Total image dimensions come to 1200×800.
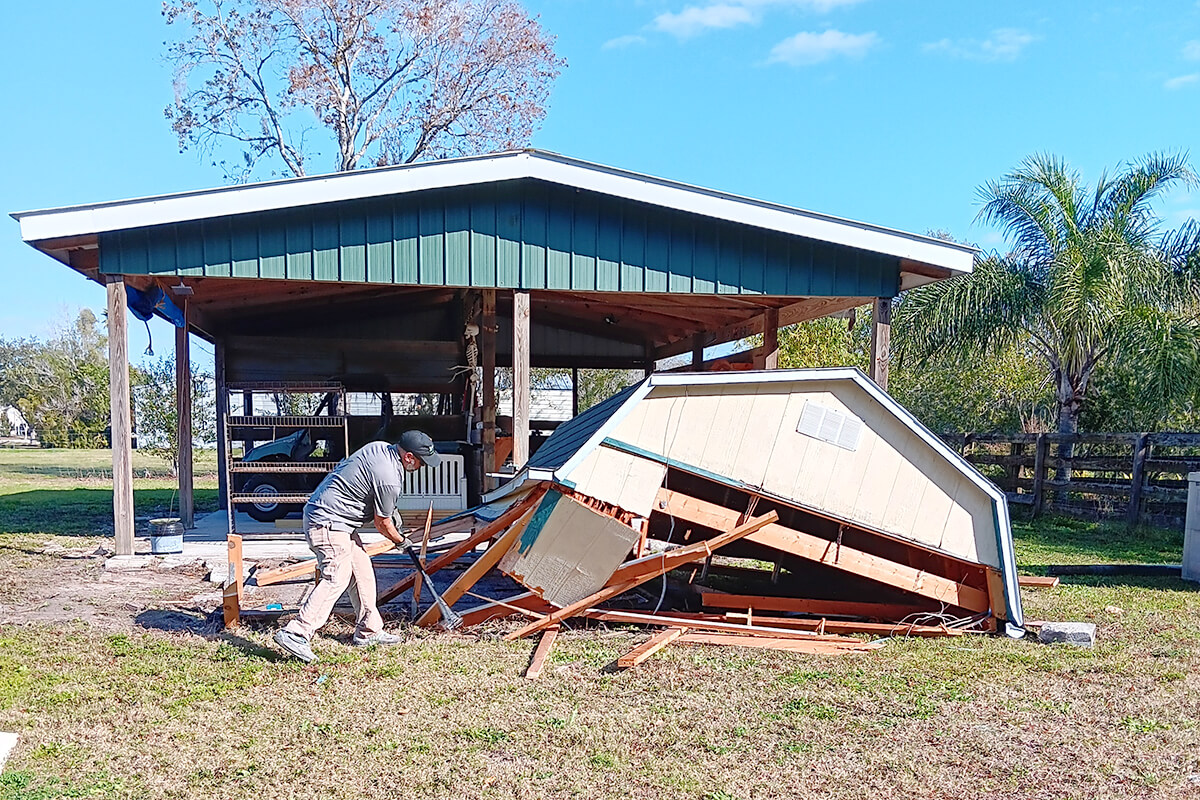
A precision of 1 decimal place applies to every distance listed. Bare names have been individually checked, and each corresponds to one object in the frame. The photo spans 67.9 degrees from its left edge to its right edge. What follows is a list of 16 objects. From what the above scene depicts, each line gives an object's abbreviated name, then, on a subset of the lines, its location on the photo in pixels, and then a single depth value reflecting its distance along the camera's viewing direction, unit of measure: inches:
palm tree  482.6
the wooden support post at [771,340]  456.8
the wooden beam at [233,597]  238.2
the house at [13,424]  2220.6
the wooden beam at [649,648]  208.7
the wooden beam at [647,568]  234.5
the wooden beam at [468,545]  245.0
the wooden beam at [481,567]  237.9
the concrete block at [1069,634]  234.4
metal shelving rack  371.2
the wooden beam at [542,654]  202.4
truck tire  414.3
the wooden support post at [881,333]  373.1
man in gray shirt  217.3
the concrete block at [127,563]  331.6
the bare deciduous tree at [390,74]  864.9
